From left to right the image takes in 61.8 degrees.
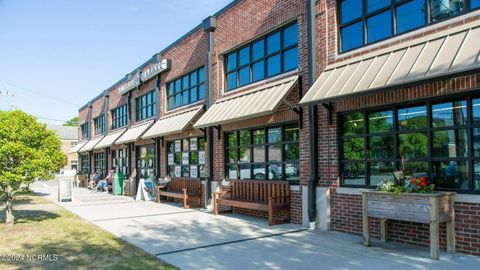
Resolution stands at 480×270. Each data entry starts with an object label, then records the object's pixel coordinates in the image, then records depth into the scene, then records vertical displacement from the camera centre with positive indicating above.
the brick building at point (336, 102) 7.04 +1.20
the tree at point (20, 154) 10.85 +0.18
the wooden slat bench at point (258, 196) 10.45 -1.16
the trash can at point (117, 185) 21.59 -1.41
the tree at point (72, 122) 101.86 +9.68
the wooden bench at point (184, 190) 14.88 -1.27
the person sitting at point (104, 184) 24.05 -1.54
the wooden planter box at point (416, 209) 6.58 -0.96
